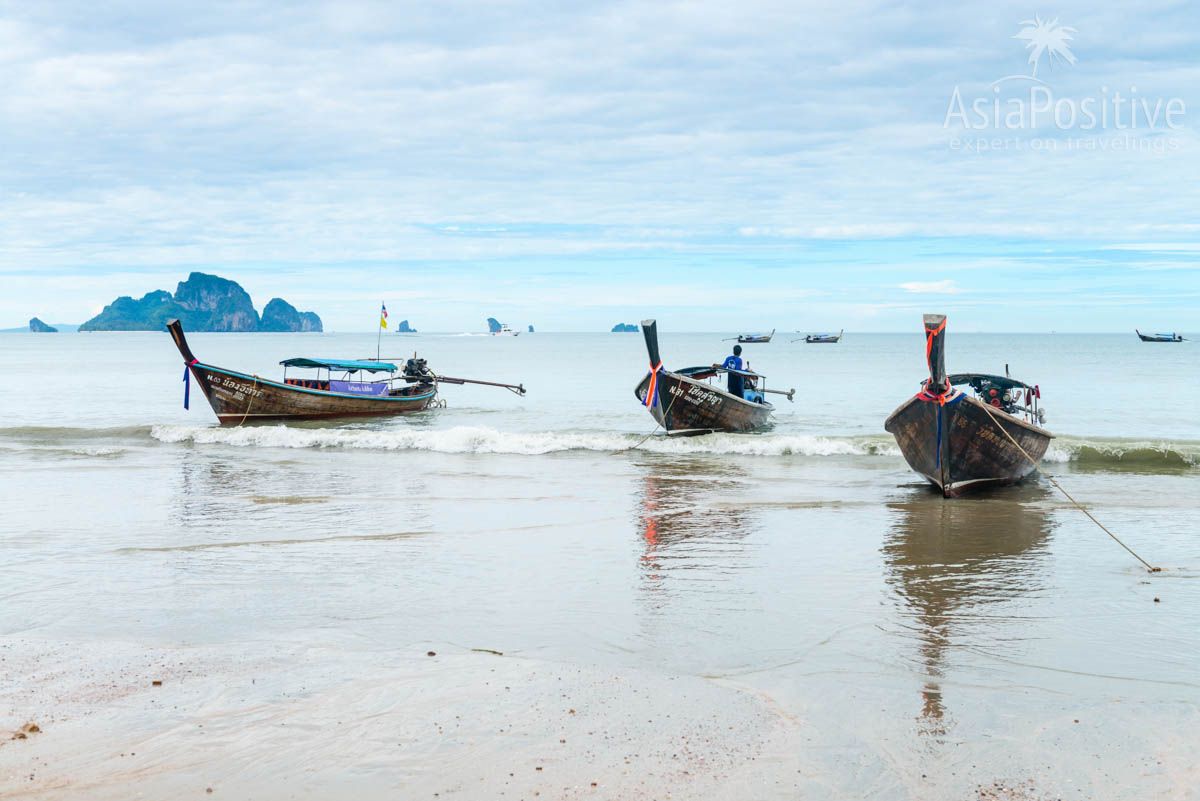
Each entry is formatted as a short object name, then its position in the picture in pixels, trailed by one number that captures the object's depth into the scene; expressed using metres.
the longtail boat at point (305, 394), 26.41
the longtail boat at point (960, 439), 13.97
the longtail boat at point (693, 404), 21.44
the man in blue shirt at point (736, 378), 22.48
